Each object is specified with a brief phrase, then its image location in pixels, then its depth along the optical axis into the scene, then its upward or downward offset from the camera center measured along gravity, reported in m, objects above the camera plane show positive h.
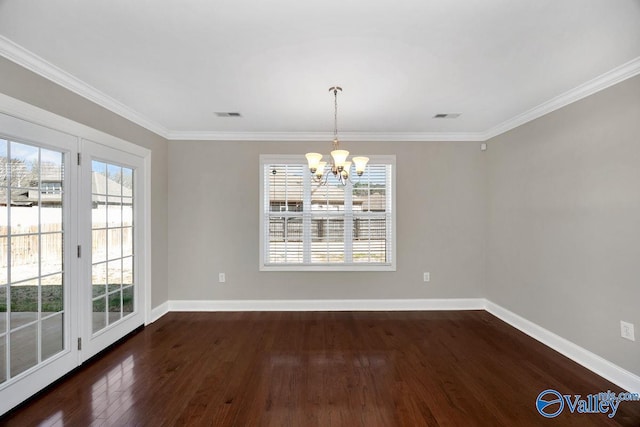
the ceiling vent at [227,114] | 3.26 +1.16
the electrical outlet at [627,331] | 2.24 -0.95
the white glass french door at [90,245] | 2.61 -0.34
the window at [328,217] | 4.11 -0.06
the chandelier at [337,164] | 2.34 +0.42
